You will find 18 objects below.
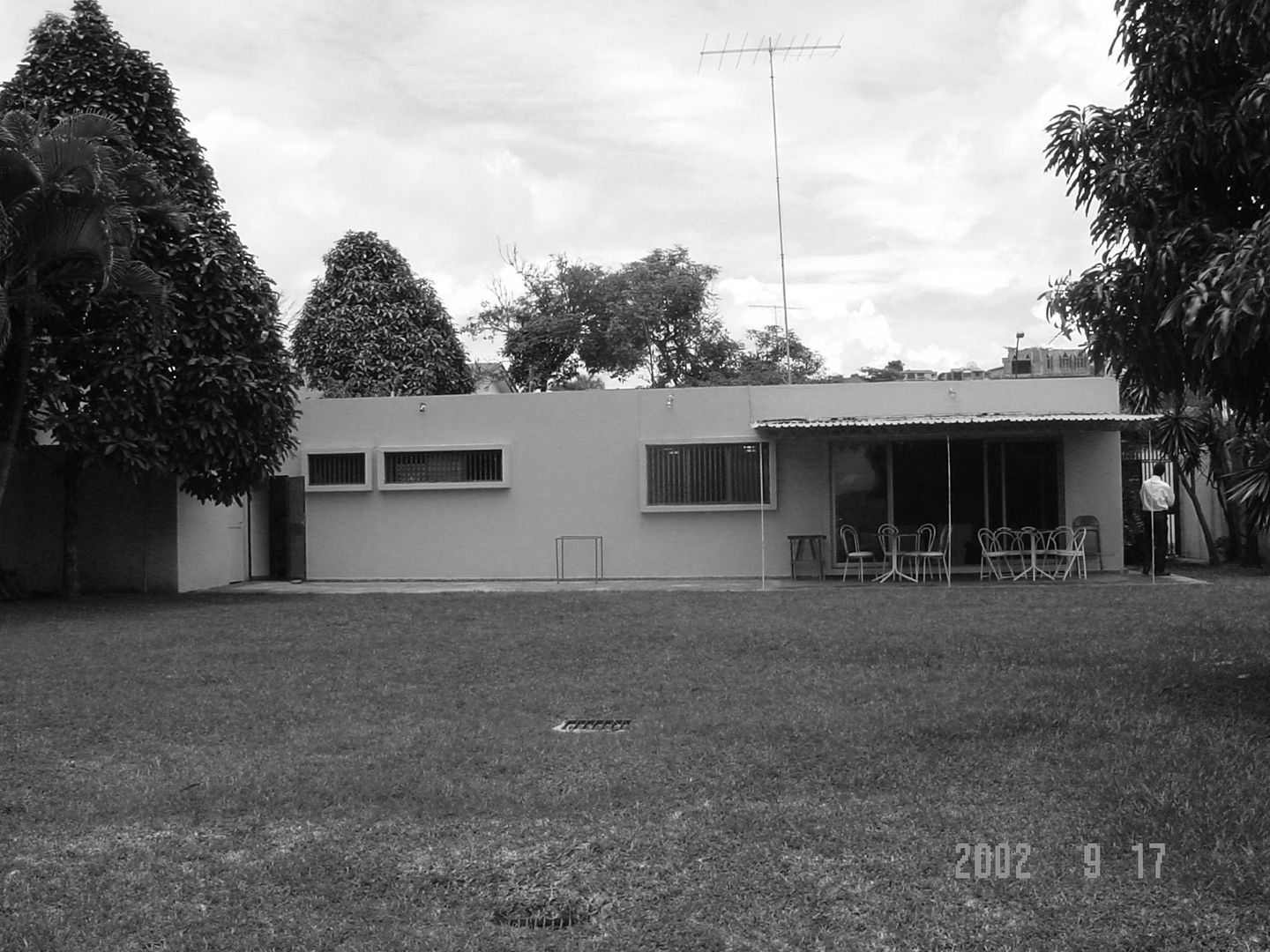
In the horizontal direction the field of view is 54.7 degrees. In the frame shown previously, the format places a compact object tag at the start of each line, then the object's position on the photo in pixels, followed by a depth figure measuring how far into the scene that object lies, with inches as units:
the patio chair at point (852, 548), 693.3
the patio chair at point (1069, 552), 679.1
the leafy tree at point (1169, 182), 270.8
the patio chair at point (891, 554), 690.2
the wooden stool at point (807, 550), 716.7
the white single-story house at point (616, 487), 720.3
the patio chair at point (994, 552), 689.6
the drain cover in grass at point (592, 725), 295.1
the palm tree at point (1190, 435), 444.8
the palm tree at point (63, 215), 534.6
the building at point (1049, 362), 968.3
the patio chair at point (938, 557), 701.3
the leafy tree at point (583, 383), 1622.8
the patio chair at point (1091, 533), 711.4
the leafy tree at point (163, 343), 592.4
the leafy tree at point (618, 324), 1585.9
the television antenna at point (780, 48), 749.9
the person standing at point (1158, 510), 661.3
